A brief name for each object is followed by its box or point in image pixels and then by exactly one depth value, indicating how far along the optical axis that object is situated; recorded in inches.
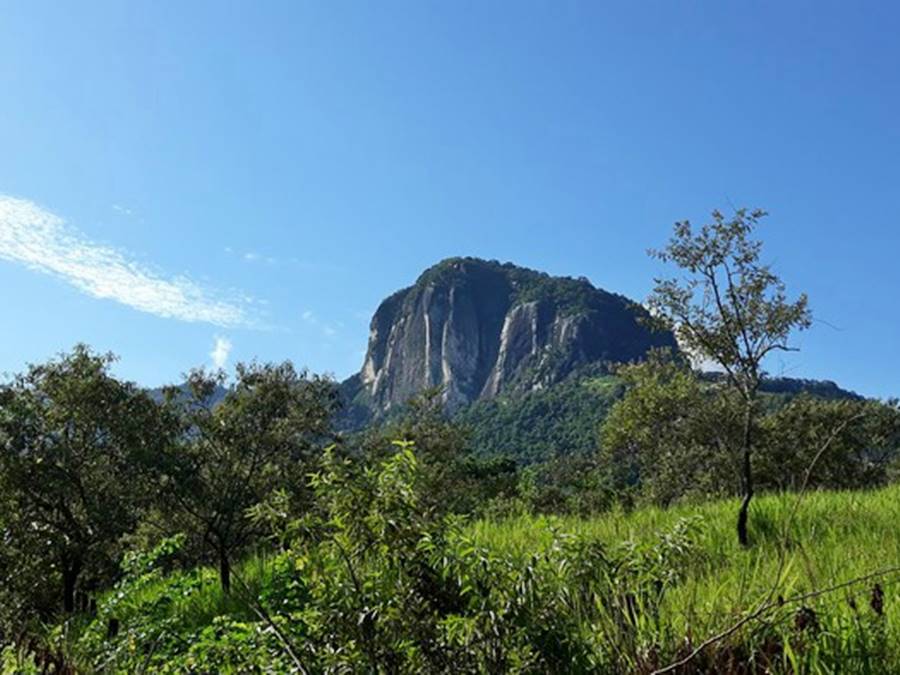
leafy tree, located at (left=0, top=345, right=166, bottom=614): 708.7
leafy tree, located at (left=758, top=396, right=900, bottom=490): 1539.1
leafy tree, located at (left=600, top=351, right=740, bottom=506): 1127.6
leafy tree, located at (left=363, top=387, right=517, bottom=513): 1348.4
